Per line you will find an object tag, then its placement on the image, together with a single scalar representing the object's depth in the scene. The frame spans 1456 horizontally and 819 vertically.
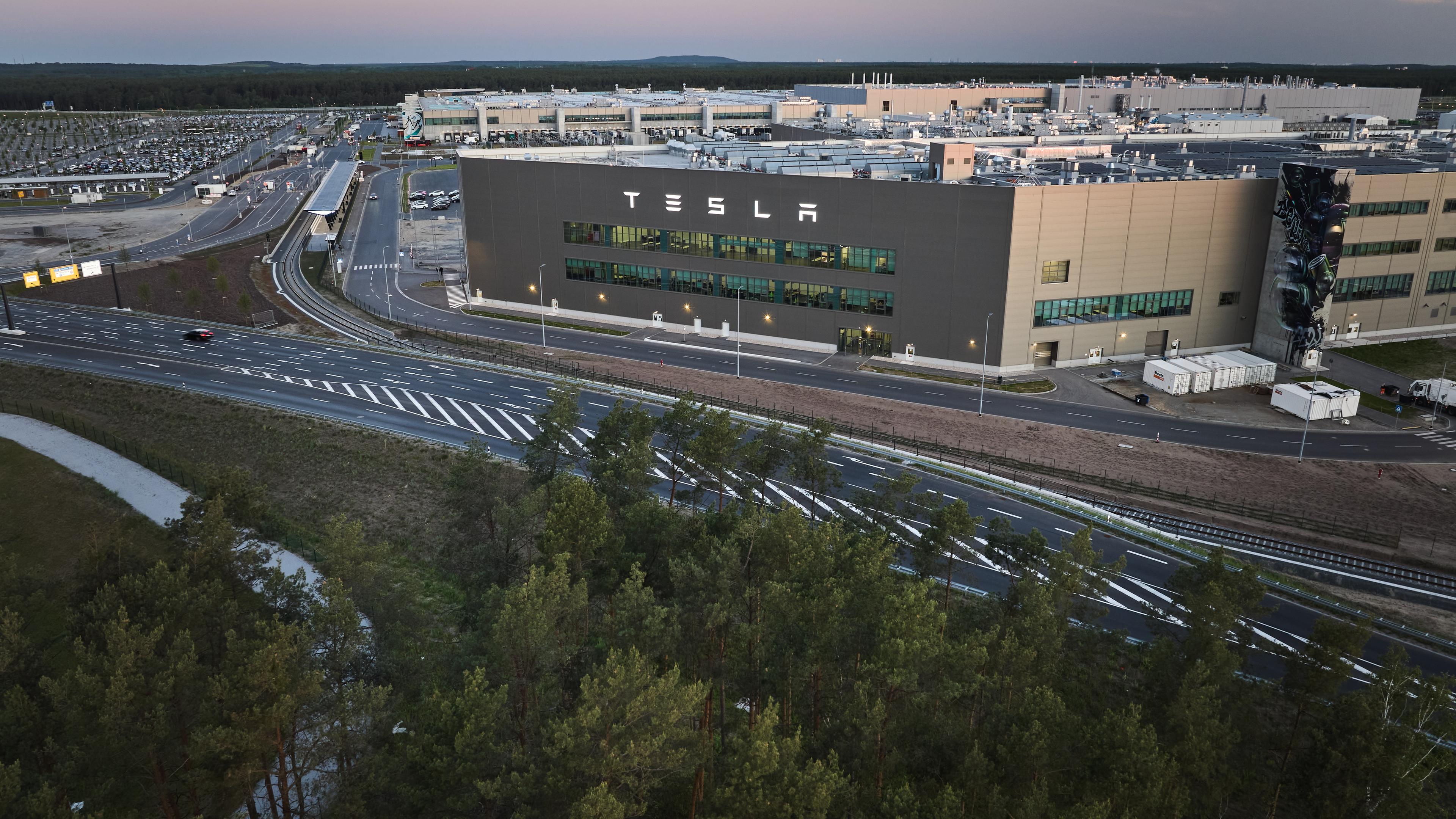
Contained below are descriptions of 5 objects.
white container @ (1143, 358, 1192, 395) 79.62
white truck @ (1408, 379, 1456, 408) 75.50
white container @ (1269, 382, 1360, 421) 73.56
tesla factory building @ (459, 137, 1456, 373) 84.75
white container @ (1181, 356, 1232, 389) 80.38
